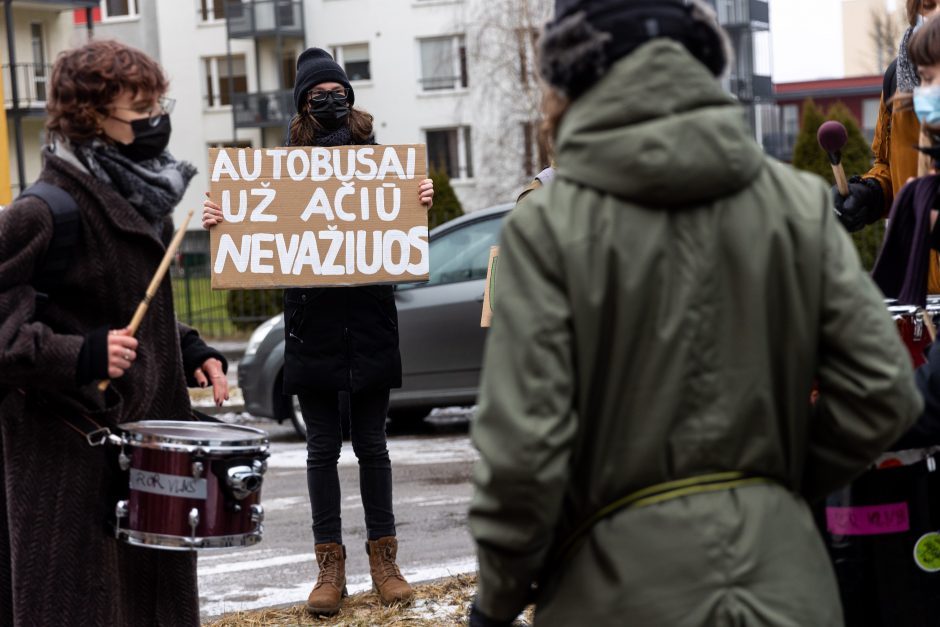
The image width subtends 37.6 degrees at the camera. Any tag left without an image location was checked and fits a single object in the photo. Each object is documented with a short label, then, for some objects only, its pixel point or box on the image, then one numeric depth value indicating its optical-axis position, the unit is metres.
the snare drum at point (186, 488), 3.50
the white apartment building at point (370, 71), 41.97
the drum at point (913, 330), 3.45
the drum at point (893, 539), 3.48
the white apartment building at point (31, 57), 41.00
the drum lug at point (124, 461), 3.58
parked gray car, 10.71
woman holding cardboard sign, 5.54
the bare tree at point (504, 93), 37.72
